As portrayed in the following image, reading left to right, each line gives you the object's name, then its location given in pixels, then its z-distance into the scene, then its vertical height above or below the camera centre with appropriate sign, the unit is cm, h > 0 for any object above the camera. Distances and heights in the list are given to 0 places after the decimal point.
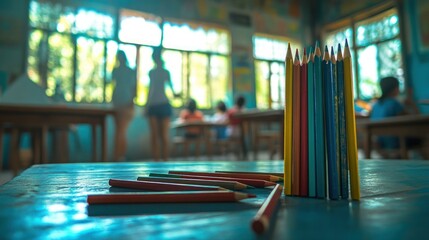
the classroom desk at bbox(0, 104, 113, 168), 209 +22
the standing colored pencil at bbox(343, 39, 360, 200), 43 +2
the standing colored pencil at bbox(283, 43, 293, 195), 46 +3
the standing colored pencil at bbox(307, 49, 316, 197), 43 +1
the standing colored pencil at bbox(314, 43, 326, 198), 43 +2
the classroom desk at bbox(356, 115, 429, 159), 222 +11
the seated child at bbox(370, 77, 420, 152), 313 +32
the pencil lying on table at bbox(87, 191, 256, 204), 40 -6
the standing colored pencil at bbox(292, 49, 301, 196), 45 +2
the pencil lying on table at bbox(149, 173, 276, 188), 51 -5
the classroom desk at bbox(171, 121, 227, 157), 458 +29
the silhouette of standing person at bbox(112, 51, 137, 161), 385 +58
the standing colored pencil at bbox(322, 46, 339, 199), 43 +2
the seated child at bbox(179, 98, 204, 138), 540 +48
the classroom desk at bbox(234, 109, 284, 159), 292 +26
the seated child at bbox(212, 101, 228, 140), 549 +44
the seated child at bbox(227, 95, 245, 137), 510 +30
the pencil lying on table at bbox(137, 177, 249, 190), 47 -5
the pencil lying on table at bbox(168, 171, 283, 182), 56 -5
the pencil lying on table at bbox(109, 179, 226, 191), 44 -5
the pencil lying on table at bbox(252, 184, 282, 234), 28 -6
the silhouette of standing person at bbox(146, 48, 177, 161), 394 +48
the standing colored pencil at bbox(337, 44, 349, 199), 43 +1
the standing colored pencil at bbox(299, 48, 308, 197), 44 +1
